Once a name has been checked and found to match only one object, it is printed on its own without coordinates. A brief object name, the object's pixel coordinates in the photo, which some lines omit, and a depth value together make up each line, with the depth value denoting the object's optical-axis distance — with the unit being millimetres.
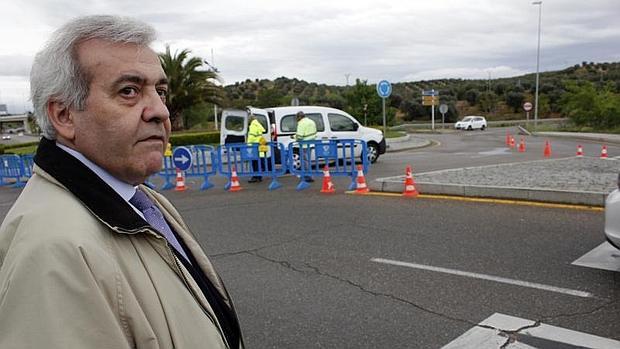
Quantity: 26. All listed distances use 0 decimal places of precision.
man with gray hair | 1079
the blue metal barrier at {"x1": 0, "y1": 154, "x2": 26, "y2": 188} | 16234
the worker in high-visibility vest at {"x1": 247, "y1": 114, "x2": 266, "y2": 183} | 13549
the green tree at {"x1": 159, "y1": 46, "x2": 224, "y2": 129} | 31703
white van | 14430
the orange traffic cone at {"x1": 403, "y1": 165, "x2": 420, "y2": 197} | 9090
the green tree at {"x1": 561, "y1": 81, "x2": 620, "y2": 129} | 34250
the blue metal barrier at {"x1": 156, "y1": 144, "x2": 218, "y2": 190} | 12477
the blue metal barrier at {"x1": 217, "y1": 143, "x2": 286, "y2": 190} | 11891
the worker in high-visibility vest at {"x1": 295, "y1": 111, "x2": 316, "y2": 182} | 12780
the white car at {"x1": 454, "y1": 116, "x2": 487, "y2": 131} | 48719
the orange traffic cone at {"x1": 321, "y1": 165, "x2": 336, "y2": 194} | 10383
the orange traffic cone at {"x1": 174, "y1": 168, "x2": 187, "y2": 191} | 12451
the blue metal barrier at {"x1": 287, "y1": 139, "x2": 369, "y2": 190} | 10891
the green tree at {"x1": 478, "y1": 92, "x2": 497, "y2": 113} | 67956
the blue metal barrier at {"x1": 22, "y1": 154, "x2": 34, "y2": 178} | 16094
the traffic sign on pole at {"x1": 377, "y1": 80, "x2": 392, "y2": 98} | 21573
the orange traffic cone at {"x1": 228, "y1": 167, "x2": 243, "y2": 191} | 11758
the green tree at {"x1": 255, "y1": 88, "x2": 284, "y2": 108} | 49844
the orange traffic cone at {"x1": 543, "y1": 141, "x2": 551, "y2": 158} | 18120
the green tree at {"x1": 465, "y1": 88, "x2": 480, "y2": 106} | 71038
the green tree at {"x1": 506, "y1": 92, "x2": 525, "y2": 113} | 67025
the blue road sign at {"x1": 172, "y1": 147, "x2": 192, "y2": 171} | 11914
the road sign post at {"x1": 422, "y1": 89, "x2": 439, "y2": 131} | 44406
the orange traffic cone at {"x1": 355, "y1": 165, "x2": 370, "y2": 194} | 10000
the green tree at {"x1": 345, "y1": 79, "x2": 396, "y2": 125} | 37188
